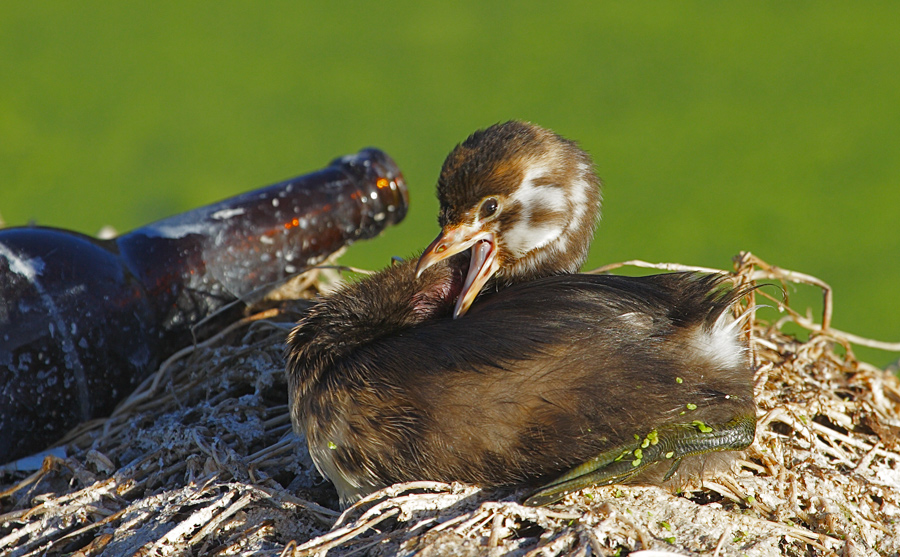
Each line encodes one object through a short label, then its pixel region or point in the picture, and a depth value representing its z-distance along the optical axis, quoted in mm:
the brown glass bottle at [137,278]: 4497
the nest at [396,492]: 4433
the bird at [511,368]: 4433
